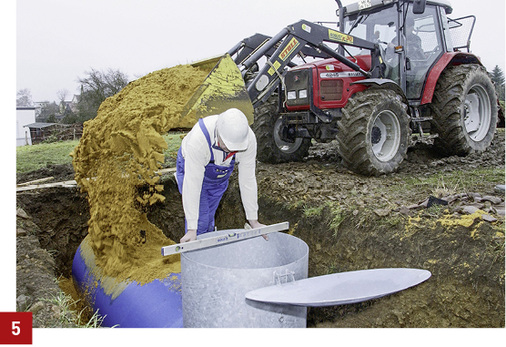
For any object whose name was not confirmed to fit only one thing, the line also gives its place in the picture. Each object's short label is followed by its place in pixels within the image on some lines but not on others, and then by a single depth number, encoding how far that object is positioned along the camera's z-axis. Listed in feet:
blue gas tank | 9.95
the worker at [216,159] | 8.48
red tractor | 15.53
